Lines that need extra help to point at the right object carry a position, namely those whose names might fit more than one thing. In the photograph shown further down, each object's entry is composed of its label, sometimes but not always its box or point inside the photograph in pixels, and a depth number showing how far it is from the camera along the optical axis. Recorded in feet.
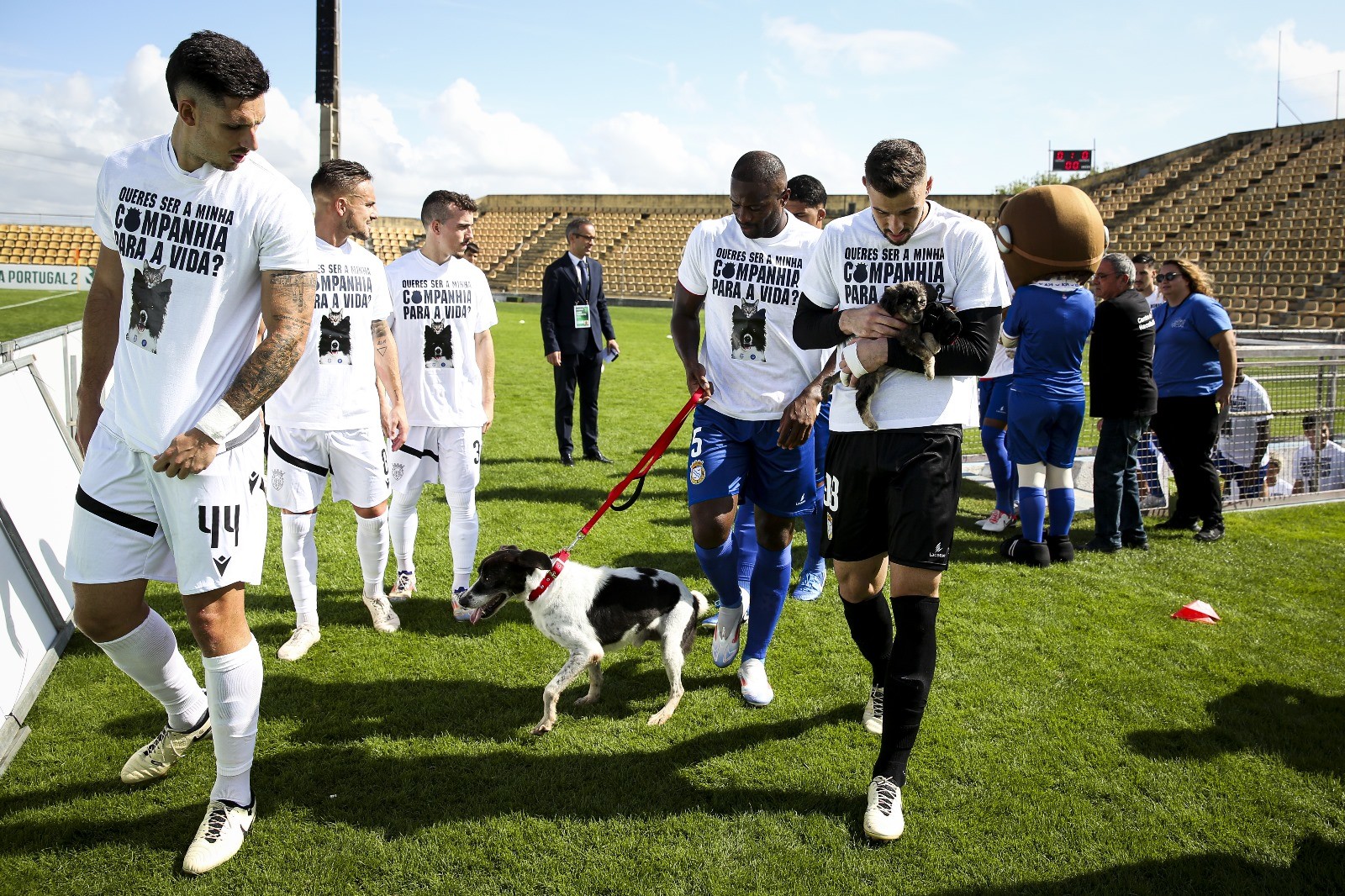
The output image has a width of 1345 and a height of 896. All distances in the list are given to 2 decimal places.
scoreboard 159.43
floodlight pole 38.63
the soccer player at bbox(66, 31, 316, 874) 9.11
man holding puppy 10.40
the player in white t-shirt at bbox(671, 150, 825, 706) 13.94
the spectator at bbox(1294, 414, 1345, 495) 28.81
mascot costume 20.72
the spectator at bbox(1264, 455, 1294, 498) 28.07
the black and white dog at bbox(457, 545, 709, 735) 13.38
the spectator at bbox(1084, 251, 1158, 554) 21.75
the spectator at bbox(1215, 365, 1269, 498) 27.48
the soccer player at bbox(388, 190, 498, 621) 17.74
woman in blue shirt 23.72
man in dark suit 33.40
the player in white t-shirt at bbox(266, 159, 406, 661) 15.39
